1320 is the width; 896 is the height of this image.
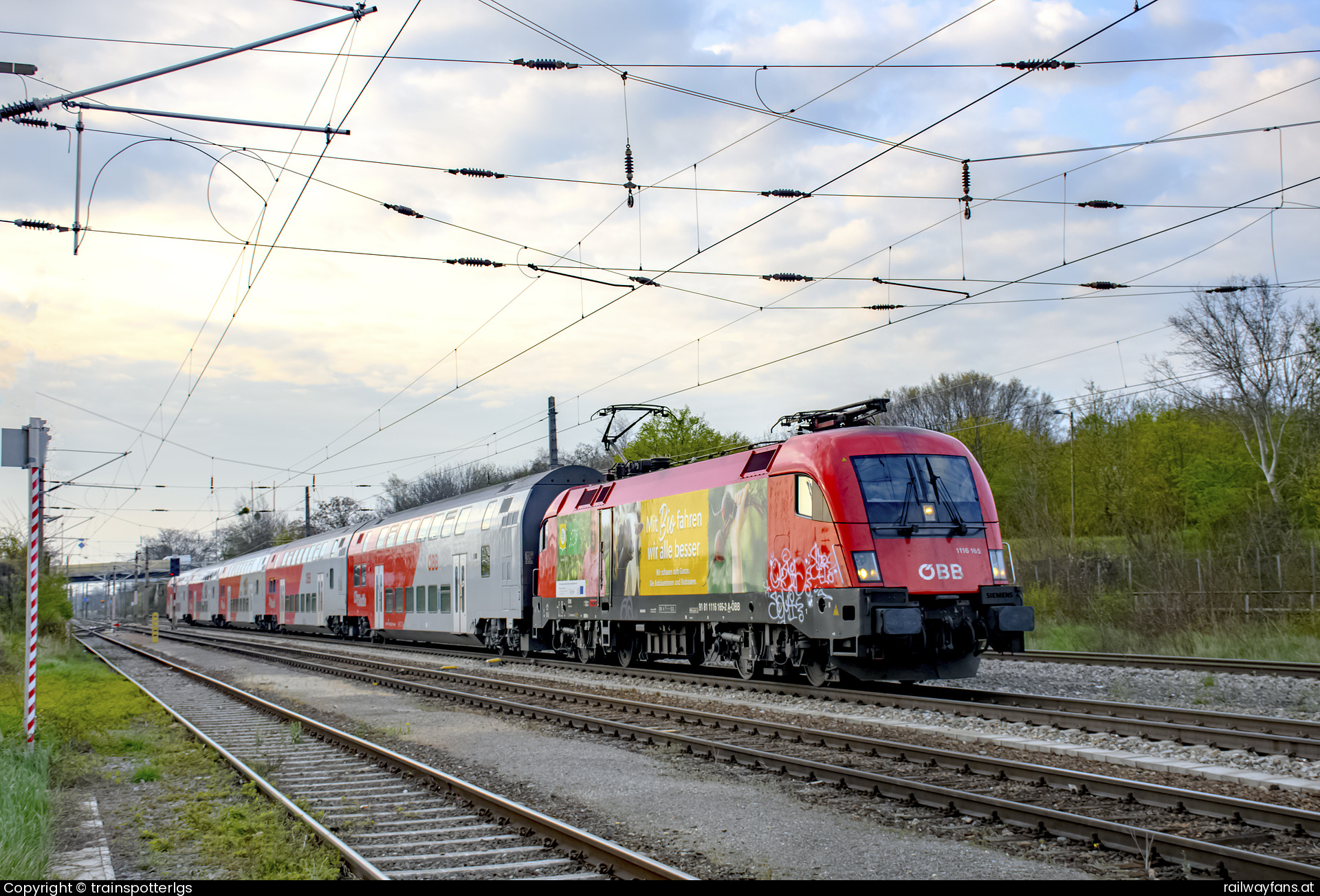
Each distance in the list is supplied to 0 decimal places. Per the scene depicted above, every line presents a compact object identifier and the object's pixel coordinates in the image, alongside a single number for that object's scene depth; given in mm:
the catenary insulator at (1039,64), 11961
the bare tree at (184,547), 127750
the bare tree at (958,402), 63125
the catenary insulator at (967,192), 15312
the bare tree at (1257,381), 35281
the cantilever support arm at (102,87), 9156
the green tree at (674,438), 41781
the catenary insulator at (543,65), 12617
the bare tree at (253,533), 97375
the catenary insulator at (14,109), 9148
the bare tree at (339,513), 88125
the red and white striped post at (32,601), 11008
